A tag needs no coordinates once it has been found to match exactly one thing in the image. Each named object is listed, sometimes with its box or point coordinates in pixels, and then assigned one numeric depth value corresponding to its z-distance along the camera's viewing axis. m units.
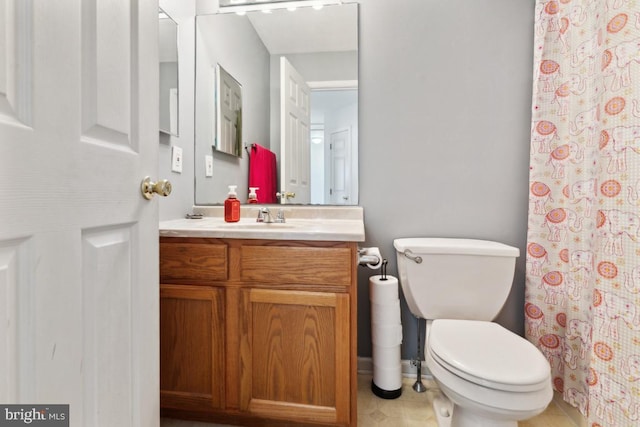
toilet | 0.91
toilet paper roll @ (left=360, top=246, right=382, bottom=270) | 1.33
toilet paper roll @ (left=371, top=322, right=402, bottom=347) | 1.41
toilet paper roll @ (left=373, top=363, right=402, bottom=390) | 1.43
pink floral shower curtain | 0.94
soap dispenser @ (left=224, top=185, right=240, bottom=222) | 1.46
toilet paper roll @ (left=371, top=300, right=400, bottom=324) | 1.40
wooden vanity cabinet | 1.10
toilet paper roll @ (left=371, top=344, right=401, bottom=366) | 1.42
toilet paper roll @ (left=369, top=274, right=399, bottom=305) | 1.39
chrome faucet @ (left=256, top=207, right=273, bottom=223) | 1.50
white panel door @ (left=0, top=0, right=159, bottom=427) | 0.47
